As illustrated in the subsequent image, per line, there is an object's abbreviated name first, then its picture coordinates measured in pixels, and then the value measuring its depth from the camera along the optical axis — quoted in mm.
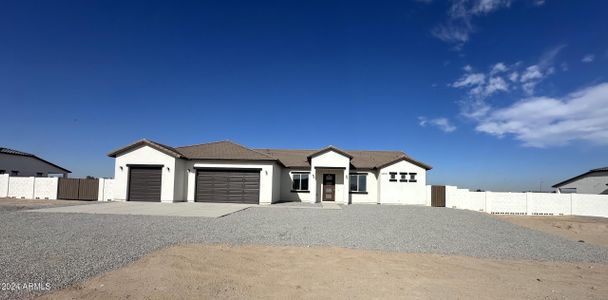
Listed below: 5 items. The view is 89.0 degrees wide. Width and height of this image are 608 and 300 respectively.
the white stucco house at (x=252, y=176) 19891
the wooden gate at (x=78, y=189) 21266
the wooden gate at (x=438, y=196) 22734
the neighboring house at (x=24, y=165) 26312
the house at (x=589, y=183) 25031
